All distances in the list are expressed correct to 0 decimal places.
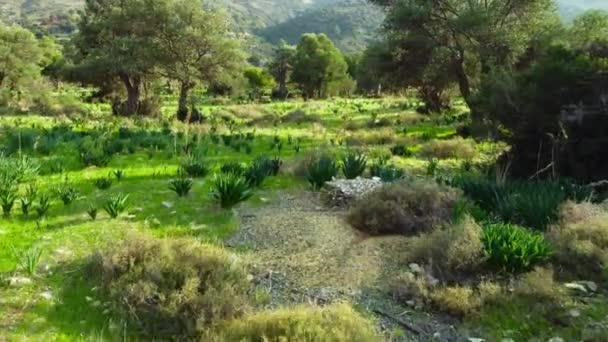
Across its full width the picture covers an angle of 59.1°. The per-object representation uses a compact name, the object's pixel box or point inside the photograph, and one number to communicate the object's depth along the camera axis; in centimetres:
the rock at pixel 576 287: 531
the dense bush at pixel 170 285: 464
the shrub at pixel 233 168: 956
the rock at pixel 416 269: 569
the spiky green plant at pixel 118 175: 946
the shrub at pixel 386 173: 904
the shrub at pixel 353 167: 974
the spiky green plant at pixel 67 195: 752
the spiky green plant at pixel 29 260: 526
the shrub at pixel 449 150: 1474
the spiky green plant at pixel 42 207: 708
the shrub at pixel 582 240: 576
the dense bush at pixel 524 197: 712
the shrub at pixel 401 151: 1436
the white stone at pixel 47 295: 496
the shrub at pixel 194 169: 1001
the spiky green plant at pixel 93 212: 705
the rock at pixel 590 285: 538
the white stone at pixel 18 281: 512
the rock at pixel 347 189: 842
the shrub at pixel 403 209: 730
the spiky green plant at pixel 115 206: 719
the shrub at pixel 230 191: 783
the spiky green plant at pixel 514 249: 555
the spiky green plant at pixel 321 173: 936
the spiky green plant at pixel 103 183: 886
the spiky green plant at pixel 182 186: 839
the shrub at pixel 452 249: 572
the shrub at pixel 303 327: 407
